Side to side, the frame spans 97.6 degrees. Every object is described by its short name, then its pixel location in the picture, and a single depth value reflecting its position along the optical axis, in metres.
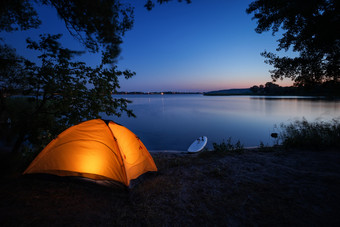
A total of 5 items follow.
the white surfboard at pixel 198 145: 8.72
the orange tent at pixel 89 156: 3.98
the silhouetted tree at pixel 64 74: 4.03
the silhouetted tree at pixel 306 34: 5.86
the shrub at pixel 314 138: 6.97
